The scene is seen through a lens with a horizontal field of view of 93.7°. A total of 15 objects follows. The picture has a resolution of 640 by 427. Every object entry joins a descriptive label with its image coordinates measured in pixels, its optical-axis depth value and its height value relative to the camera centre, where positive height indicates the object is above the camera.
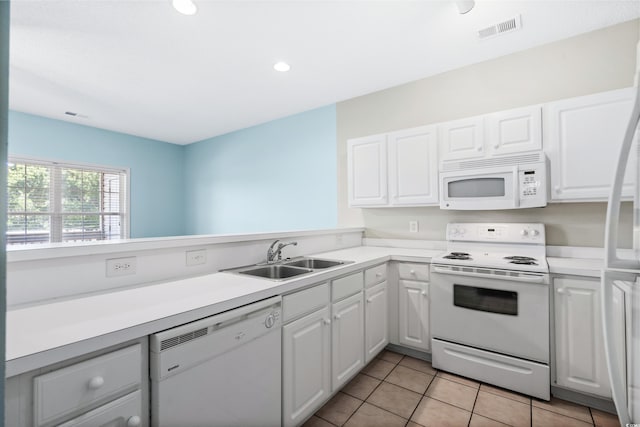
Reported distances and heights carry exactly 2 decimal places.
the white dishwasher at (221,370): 1.03 -0.61
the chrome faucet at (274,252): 2.14 -0.27
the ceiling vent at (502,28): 2.24 +1.43
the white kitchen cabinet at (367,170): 3.04 +0.46
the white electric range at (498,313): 1.97 -0.70
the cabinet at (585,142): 2.04 +0.51
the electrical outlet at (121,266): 1.45 -0.25
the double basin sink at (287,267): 2.00 -0.38
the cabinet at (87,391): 0.76 -0.49
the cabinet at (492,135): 2.32 +0.65
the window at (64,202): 4.04 +0.21
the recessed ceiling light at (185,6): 2.01 +1.44
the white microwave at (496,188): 2.22 +0.21
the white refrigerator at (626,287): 0.94 -0.26
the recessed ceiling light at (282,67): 2.85 +1.43
